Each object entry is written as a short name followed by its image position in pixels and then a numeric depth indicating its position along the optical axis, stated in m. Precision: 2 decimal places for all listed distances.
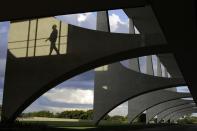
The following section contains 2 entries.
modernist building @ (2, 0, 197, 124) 12.24
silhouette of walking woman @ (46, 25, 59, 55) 13.55
